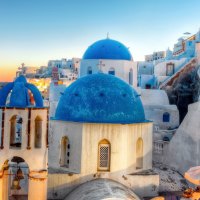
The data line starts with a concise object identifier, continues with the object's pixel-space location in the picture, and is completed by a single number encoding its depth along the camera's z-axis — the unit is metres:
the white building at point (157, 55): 72.19
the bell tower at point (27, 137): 12.51
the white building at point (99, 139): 14.82
